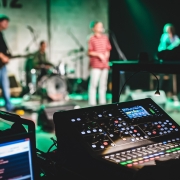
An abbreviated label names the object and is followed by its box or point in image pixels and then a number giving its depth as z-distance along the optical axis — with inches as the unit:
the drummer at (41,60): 262.5
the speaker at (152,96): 151.3
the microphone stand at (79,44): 308.6
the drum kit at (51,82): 256.2
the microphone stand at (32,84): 265.1
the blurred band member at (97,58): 195.5
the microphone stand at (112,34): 301.9
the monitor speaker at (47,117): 144.3
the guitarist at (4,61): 176.1
